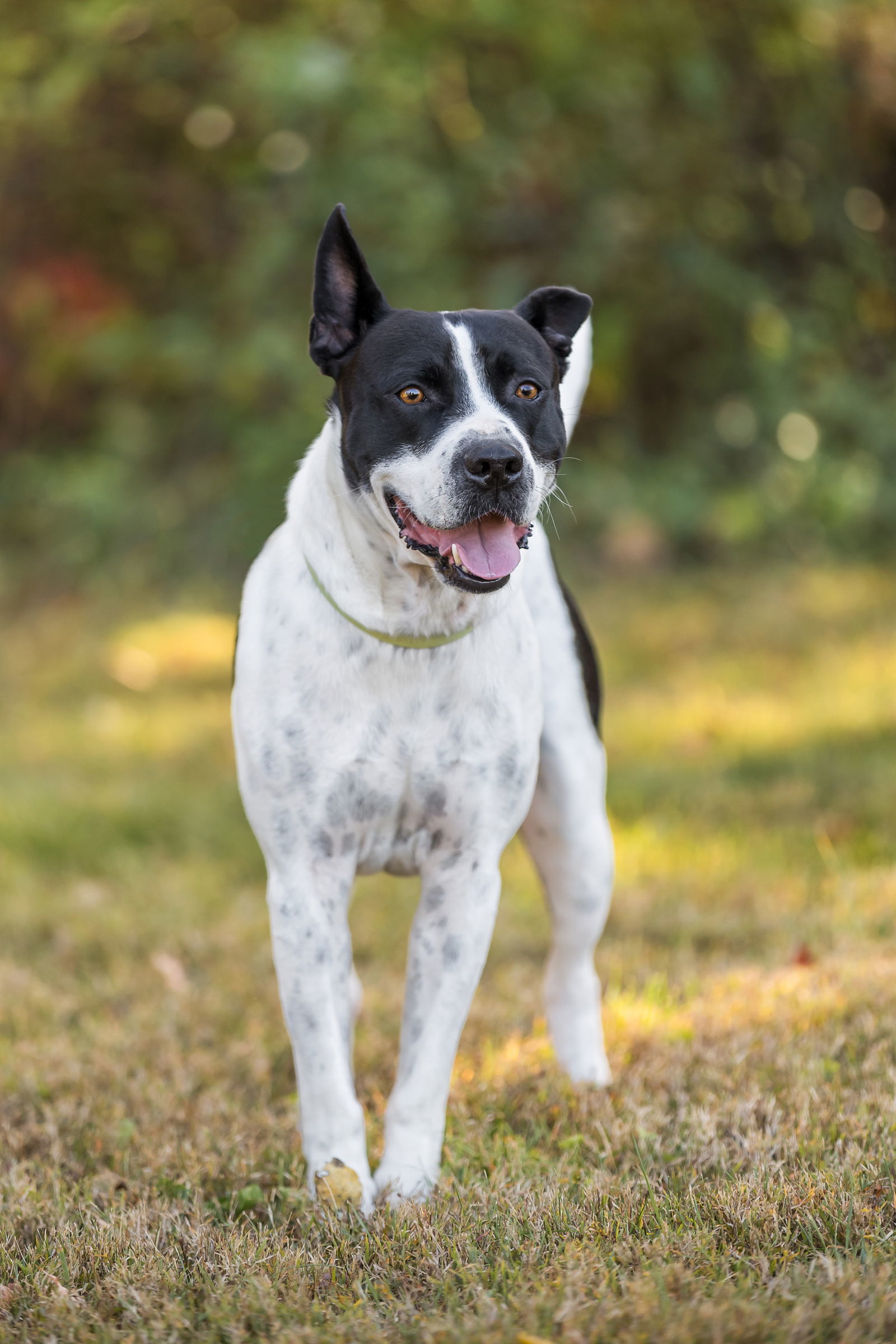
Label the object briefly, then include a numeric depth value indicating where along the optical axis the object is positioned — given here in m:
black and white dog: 5.64
